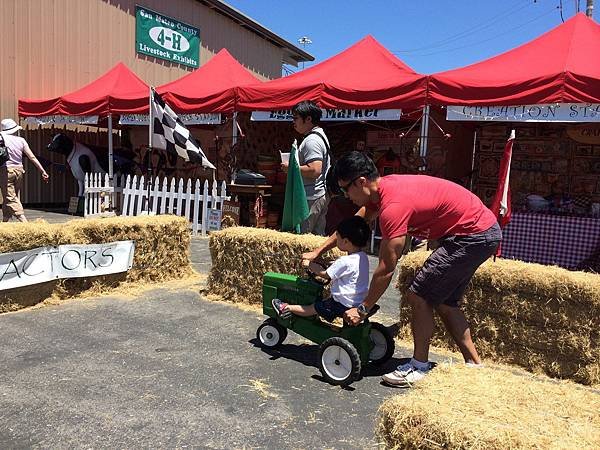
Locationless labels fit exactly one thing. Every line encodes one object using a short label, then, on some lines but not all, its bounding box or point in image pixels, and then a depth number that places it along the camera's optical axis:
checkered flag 7.74
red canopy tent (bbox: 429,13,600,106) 6.86
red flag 4.83
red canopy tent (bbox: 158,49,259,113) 10.03
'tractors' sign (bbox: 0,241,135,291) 4.74
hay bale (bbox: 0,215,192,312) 4.85
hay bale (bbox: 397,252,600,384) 3.66
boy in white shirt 3.48
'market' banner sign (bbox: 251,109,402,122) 8.41
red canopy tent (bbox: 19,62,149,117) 11.41
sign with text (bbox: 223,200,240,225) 9.65
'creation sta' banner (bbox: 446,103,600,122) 6.87
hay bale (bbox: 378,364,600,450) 1.67
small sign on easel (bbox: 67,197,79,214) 13.09
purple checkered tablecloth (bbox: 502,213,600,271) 6.98
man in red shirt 3.07
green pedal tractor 3.41
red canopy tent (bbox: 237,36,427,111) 8.10
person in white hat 8.08
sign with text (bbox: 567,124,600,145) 10.41
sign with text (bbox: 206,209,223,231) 9.95
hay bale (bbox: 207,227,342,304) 4.88
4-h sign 16.50
